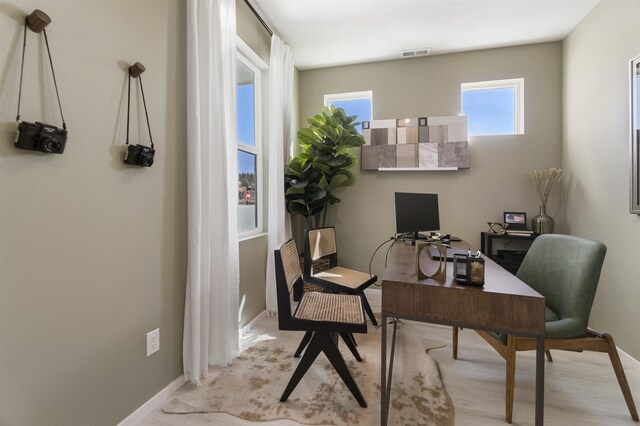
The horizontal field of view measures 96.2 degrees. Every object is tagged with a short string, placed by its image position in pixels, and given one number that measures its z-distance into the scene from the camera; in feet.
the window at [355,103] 11.75
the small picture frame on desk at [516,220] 9.93
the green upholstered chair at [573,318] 4.83
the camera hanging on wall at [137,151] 4.48
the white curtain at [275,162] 9.22
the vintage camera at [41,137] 3.18
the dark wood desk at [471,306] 3.71
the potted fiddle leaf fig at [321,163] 9.92
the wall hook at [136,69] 4.54
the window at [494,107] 10.41
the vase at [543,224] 9.30
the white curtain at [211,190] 5.54
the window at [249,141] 8.76
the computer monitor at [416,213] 8.41
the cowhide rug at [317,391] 5.06
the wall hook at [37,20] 3.23
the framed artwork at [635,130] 6.38
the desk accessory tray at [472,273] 4.10
